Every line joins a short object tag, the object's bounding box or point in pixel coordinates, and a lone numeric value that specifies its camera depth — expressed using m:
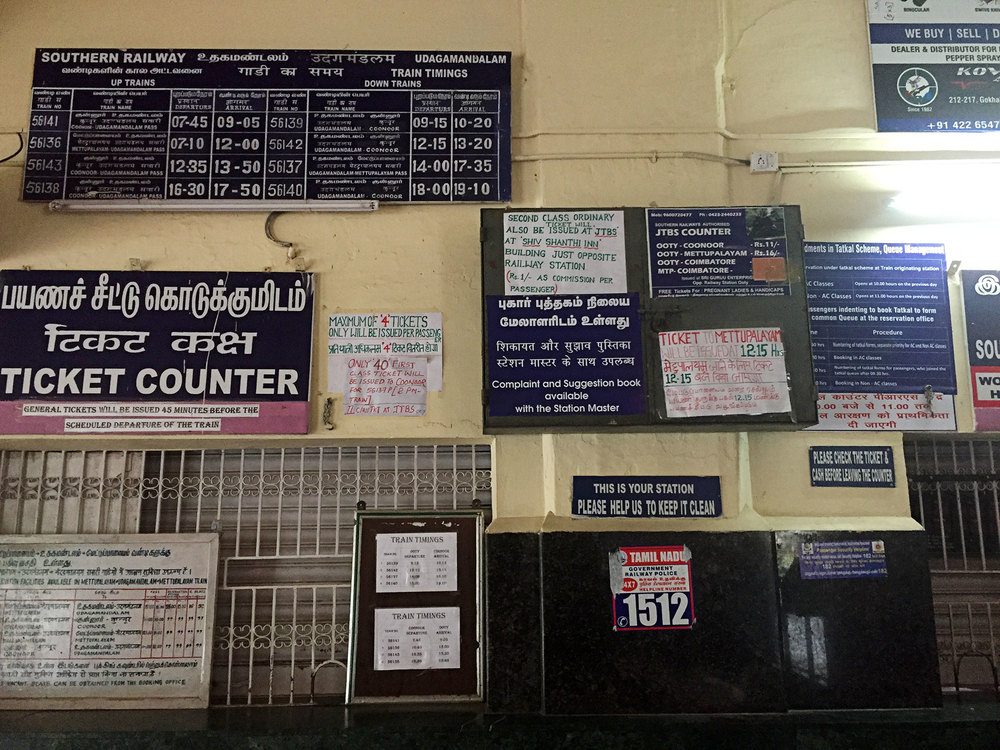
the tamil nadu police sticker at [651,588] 3.26
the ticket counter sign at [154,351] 3.44
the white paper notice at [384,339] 3.56
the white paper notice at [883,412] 3.56
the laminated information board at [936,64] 3.81
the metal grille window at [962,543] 3.70
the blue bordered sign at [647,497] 3.40
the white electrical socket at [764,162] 3.71
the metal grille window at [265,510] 3.63
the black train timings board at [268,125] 3.67
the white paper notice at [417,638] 3.48
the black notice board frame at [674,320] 3.29
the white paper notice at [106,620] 3.51
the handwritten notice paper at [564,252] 3.45
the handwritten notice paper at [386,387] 3.52
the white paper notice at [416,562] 3.57
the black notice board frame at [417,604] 3.46
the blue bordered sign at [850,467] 3.50
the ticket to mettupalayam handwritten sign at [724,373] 3.28
